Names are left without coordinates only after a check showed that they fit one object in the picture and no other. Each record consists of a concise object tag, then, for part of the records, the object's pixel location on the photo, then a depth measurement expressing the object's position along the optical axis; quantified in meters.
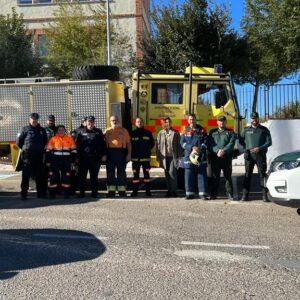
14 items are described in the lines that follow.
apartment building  24.93
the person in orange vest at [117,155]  7.15
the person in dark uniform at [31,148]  7.05
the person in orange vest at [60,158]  7.09
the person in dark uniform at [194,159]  6.82
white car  4.97
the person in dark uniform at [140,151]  7.29
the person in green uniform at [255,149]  6.73
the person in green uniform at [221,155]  6.83
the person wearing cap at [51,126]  7.48
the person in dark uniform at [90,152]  7.11
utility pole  16.60
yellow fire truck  7.81
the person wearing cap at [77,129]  7.31
